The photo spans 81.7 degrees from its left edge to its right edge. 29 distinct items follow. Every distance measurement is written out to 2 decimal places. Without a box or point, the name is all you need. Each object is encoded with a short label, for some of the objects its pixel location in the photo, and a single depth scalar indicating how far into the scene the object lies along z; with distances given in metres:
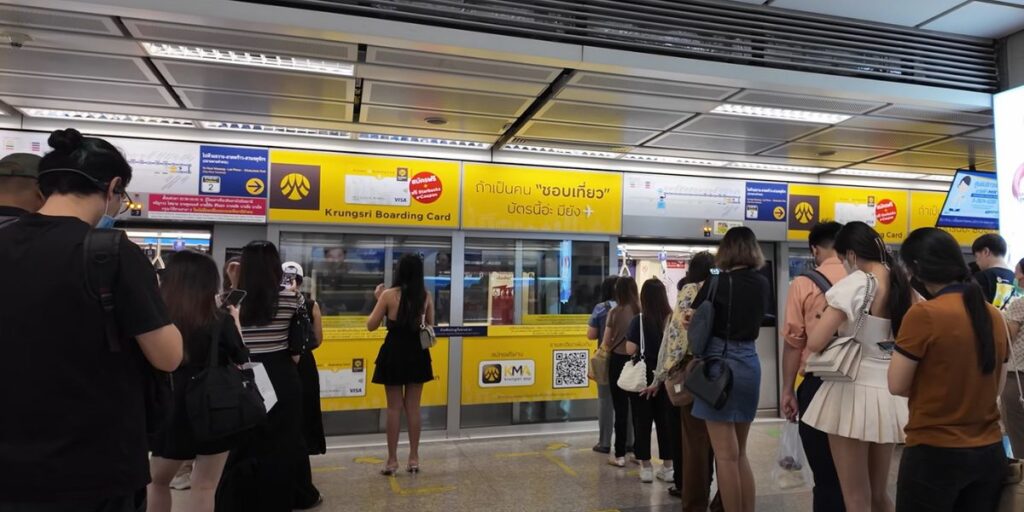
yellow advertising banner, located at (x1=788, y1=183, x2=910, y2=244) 7.07
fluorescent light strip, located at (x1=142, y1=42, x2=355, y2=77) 3.54
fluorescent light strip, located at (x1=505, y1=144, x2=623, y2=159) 5.93
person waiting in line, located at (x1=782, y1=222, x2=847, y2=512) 2.89
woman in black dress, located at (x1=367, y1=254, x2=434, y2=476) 4.45
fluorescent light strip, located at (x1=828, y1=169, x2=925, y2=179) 7.00
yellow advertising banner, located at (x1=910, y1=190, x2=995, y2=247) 7.46
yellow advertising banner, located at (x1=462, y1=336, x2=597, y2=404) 5.95
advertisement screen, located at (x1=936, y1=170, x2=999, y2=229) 5.26
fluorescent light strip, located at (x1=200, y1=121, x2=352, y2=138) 5.30
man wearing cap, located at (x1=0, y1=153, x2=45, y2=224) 2.13
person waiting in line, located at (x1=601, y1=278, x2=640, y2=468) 4.83
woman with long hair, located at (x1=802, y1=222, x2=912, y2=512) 2.55
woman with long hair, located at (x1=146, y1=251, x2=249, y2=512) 2.48
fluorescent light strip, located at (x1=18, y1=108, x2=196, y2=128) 4.96
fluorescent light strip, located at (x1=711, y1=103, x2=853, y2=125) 4.56
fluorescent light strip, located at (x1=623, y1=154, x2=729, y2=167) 6.41
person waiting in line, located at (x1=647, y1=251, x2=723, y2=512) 3.35
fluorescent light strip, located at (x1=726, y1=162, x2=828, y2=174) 6.73
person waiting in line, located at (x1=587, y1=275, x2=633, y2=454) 5.20
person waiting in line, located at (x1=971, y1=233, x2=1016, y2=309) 3.95
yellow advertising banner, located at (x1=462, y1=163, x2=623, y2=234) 6.01
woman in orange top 1.98
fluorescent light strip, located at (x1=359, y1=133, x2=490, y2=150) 5.69
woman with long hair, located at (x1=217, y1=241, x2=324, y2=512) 3.08
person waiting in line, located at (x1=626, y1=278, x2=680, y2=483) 4.43
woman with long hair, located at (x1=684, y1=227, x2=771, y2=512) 3.09
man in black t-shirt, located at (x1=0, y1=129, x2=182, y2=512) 1.44
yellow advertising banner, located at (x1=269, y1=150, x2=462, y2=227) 5.55
